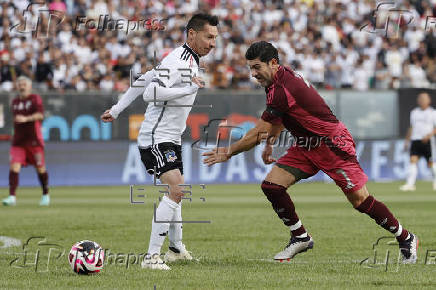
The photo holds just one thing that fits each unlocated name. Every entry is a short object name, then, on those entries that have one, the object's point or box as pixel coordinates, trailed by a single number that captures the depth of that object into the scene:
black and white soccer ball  16.33
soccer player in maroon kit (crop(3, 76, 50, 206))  35.09
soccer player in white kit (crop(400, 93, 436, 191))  44.72
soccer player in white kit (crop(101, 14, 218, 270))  17.09
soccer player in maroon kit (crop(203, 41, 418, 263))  17.52
